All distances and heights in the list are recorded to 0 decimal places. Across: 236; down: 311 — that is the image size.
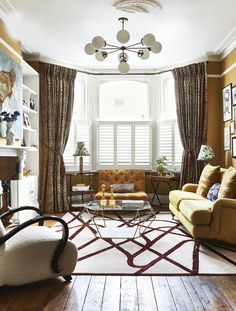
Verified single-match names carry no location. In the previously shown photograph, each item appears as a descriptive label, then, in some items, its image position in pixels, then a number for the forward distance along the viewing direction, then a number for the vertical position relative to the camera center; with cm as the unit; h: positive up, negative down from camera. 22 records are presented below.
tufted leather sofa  498 -51
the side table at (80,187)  478 -67
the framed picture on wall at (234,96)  424 +102
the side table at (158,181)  492 -62
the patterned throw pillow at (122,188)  475 -69
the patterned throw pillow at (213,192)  349 -58
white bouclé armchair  202 -89
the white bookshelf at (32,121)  450 +63
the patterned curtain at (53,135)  481 +38
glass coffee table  329 -110
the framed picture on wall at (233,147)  424 +11
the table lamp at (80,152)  487 +3
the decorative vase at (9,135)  344 +27
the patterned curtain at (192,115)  488 +79
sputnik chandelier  305 +143
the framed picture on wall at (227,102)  440 +96
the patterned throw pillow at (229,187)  313 -45
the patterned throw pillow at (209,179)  385 -42
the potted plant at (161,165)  506 -25
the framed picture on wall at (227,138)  447 +29
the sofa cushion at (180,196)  371 -69
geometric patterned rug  245 -119
